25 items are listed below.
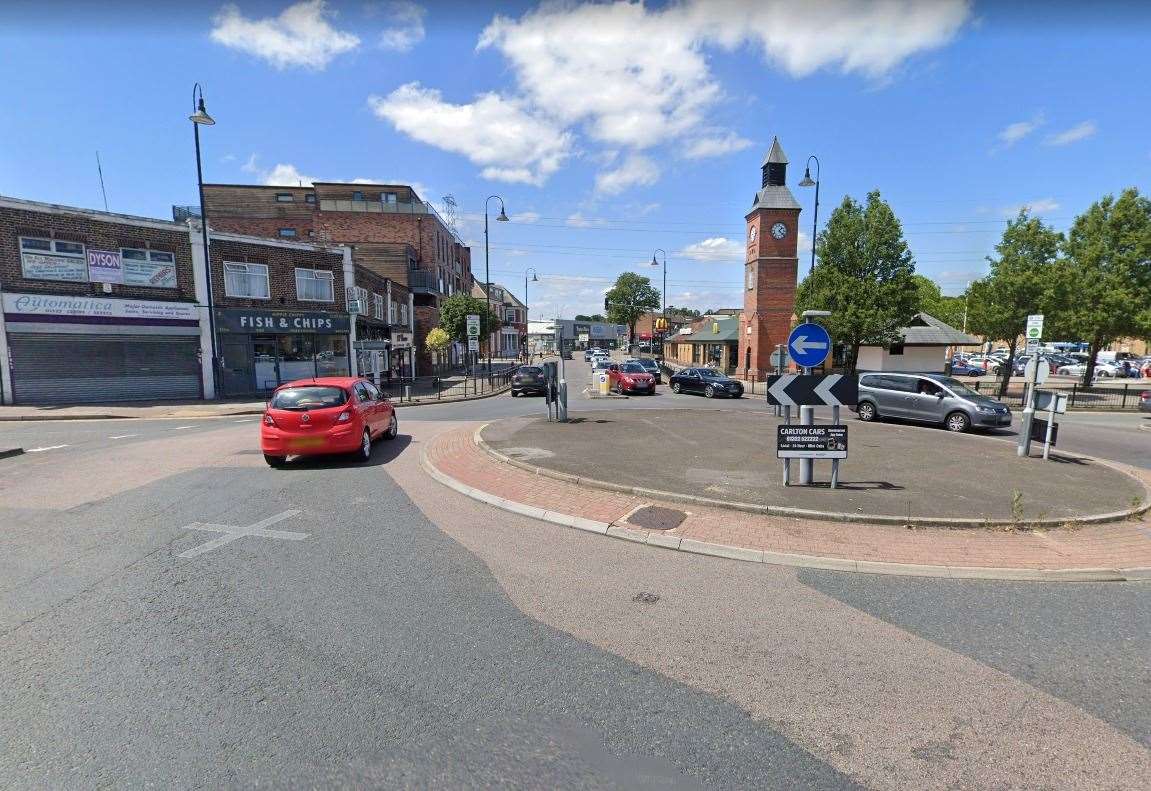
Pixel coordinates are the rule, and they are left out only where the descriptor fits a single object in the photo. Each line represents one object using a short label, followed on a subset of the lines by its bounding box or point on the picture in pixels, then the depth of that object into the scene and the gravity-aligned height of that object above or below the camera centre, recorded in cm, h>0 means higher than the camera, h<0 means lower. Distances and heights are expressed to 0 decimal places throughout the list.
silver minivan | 1410 -167
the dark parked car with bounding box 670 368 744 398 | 2575 -213
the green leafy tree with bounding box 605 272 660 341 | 10615 +868
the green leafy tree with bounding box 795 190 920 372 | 2775 +355
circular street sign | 743 -3
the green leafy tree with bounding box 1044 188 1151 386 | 2506 +320
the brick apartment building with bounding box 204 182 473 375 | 4038 +949
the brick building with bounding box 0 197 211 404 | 1894 +103
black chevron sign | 741 -68
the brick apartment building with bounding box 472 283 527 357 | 7862 +339
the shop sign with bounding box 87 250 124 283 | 2002 +262
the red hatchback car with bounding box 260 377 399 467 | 894 -143
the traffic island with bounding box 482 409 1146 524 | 684 -209
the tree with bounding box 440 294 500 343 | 3916 +185
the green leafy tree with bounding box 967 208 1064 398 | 2445 +304
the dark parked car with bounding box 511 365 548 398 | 2636 -211
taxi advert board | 730 -139
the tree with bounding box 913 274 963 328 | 5972 +460
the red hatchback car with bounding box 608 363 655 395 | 2689 -209
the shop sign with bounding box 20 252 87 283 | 1898 +249
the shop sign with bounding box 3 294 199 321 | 1884 +107
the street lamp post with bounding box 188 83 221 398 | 1839 +494
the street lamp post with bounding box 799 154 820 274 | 2459 +751
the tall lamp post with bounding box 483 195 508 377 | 3175 +706
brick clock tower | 3722 +492
